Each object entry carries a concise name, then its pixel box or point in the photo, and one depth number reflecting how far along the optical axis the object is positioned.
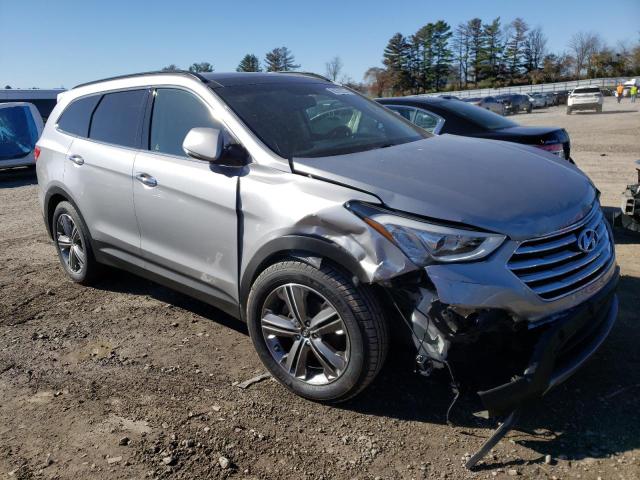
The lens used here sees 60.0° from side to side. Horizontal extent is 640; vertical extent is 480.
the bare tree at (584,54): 91.56
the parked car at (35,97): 17.19
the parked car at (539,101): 52.03
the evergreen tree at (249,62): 85.85
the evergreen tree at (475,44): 102.56
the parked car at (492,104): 37.59
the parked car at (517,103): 44.22
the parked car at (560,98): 56.28
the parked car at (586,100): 35.53
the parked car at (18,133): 14.30
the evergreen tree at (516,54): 99.81
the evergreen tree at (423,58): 105.06
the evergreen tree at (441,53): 104.69
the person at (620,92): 49.82
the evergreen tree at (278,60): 90.57
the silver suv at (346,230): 2.52
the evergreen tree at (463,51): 104.56
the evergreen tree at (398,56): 107.75
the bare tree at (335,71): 79.97
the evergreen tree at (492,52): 100.19
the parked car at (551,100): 54.48
